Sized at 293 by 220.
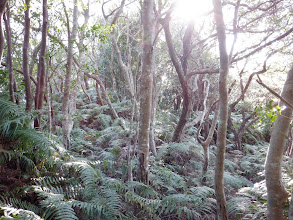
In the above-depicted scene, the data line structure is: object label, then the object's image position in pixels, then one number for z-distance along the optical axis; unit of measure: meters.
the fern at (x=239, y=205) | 3.47
